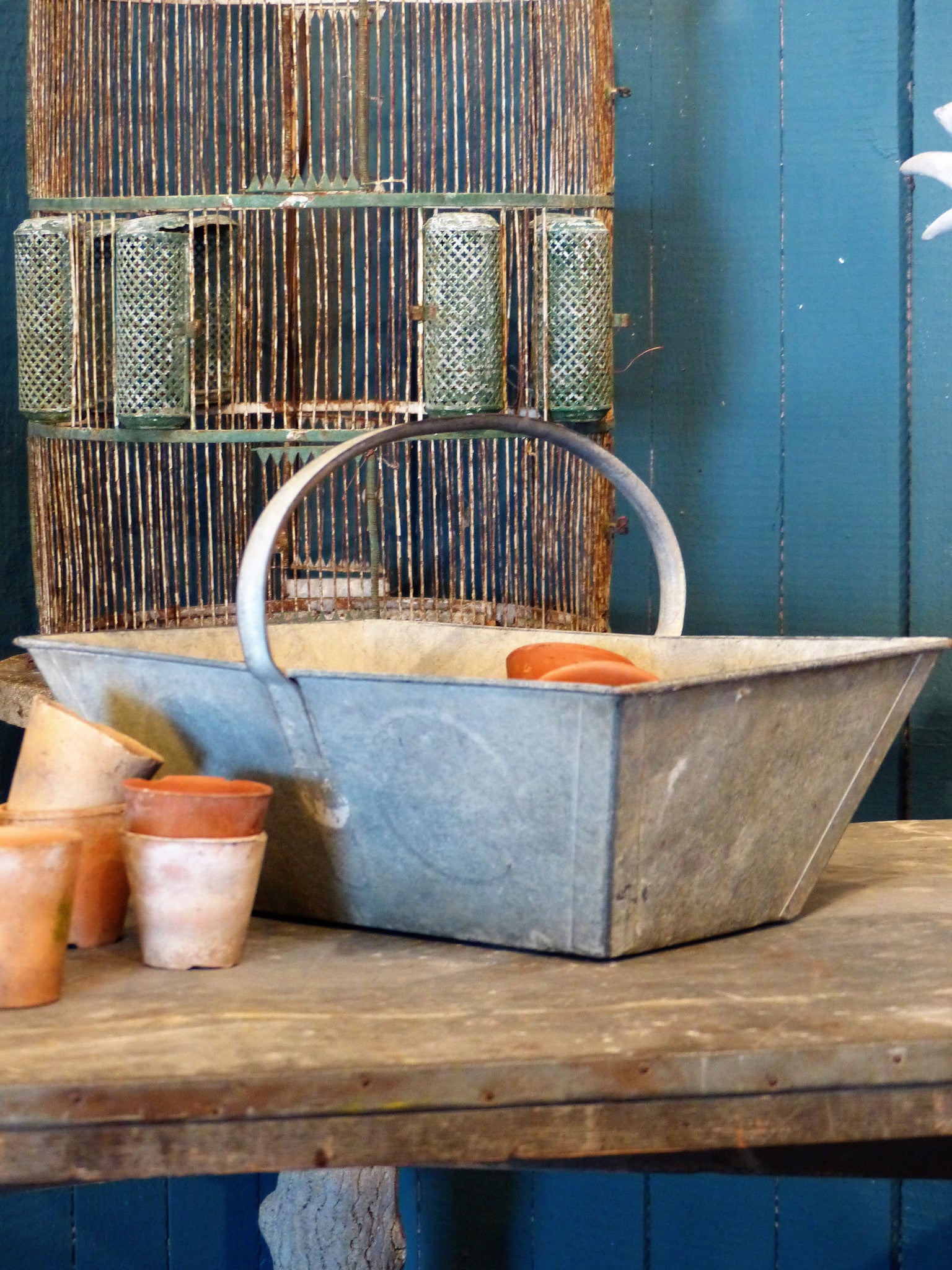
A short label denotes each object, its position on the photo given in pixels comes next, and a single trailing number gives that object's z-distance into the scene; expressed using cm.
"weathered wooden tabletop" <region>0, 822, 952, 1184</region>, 159
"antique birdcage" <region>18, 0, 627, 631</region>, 244
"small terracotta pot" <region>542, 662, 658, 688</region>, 186
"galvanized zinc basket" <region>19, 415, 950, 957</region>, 173
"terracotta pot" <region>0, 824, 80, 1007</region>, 167
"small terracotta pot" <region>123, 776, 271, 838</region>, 173
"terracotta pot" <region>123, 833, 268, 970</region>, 174
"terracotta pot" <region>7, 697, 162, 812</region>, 180
